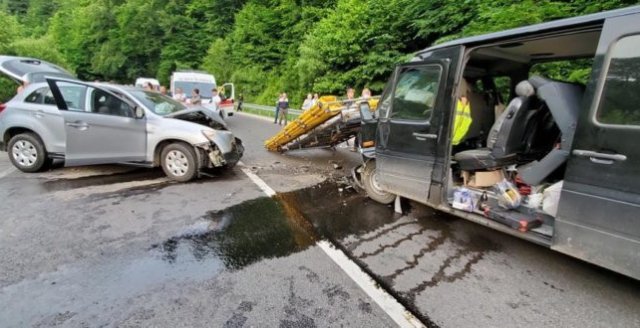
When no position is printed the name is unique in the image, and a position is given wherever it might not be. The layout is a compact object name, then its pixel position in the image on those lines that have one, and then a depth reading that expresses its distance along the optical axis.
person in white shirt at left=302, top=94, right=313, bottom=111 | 15.01
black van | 2.61
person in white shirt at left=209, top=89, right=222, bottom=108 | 16.20
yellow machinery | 6.75
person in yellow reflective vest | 4.35
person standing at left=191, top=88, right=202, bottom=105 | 14.75
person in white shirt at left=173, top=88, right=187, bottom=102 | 15.24
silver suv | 6.18
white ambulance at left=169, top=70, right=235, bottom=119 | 17.42
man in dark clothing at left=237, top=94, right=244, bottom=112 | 26.41
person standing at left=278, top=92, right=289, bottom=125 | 16.69
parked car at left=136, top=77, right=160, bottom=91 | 21.75
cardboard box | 4.05
